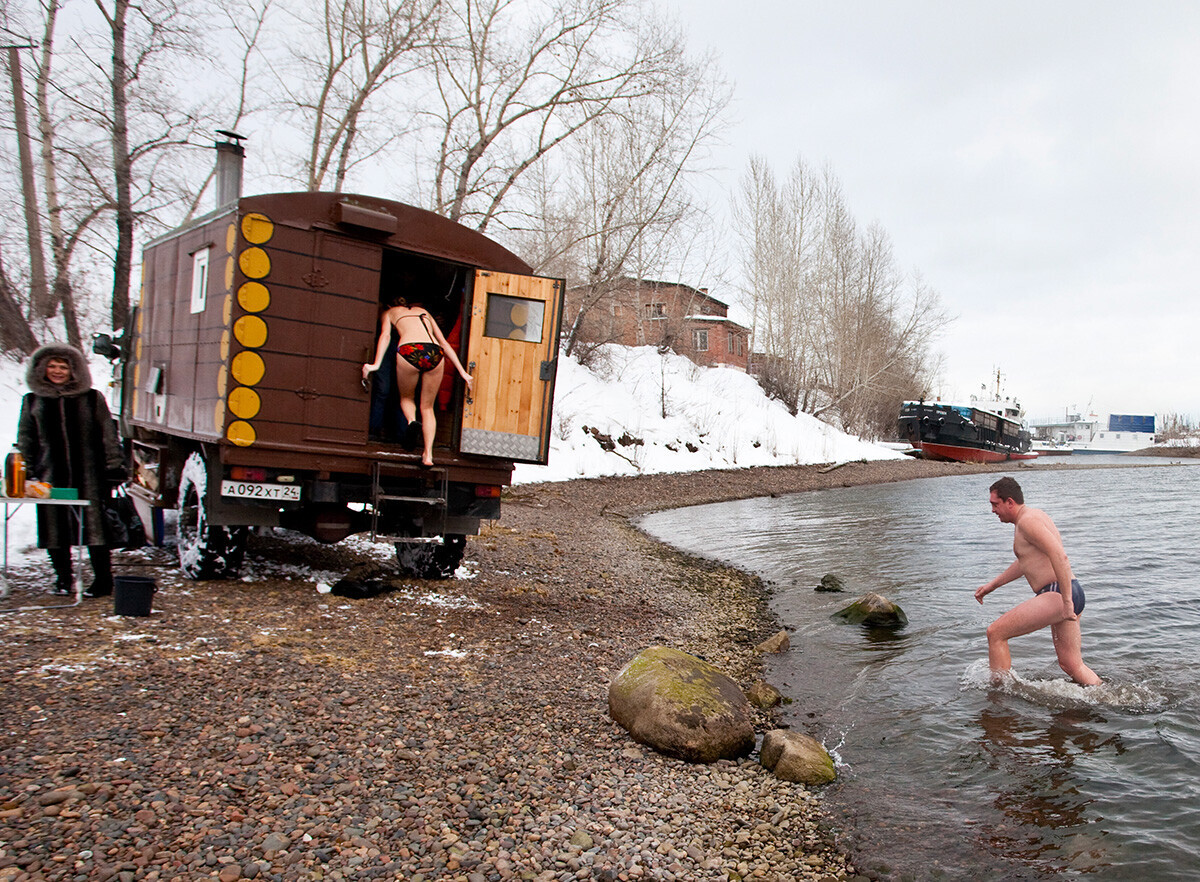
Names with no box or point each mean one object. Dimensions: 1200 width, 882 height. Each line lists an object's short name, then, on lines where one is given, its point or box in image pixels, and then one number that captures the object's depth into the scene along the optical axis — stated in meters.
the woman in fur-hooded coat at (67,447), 6.28
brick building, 34.16
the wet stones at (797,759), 4.76
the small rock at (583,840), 3.71
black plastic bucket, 5.93
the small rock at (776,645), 7.80
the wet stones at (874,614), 8.93
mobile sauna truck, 6.91
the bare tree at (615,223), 29.44
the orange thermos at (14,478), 6.07
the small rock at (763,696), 6.11
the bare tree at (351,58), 22.50
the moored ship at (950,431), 50.47
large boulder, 4.88
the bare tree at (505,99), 23.62
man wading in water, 6.29
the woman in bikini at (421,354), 7.86
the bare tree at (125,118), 18.42
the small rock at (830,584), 10.88
